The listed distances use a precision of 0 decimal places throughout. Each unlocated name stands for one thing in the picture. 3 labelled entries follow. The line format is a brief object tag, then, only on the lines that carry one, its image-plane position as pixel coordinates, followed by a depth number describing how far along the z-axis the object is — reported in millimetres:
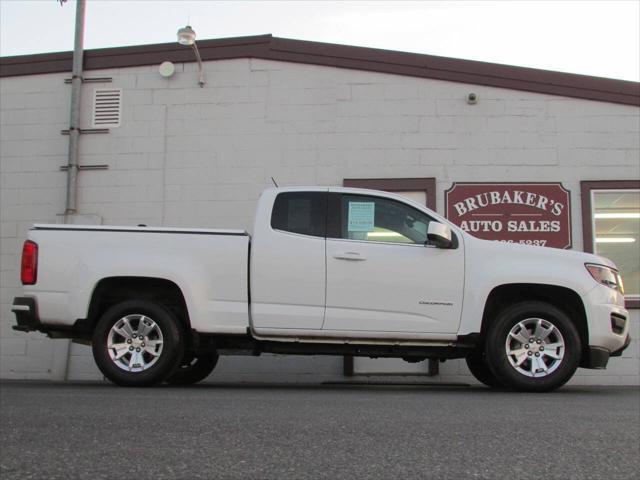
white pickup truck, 6570
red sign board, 10383
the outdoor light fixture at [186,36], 9945
